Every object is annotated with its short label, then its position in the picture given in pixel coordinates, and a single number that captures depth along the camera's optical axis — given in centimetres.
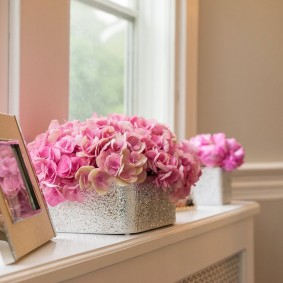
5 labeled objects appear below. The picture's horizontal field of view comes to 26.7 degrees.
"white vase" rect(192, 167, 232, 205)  156
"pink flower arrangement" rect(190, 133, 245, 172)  156
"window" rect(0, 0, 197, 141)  112
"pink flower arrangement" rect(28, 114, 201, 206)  95
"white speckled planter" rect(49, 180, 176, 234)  99
